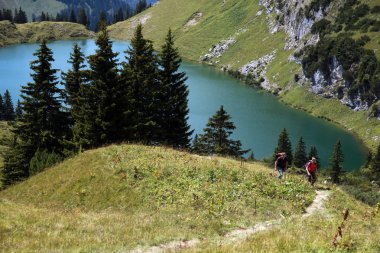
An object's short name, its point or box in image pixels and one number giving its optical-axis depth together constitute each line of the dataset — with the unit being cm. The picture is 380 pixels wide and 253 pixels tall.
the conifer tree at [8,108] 14062
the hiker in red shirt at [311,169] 2495
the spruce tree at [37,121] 4862
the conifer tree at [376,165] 9100
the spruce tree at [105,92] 4044
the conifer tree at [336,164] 8650
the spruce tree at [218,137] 6612
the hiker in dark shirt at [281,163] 2505
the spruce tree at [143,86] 4772
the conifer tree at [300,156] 9412
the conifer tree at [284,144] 9256
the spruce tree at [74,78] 5116
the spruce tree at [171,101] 5241
